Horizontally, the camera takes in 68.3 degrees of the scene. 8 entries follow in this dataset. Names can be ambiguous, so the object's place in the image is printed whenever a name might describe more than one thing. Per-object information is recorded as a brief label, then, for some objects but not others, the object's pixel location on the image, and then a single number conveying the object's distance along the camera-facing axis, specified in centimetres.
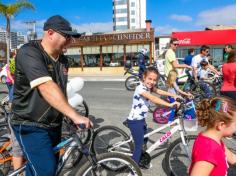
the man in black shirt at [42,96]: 139
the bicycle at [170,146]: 222
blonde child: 383
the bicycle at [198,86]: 549
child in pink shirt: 119
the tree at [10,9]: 1247
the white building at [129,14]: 6662
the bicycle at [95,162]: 166
